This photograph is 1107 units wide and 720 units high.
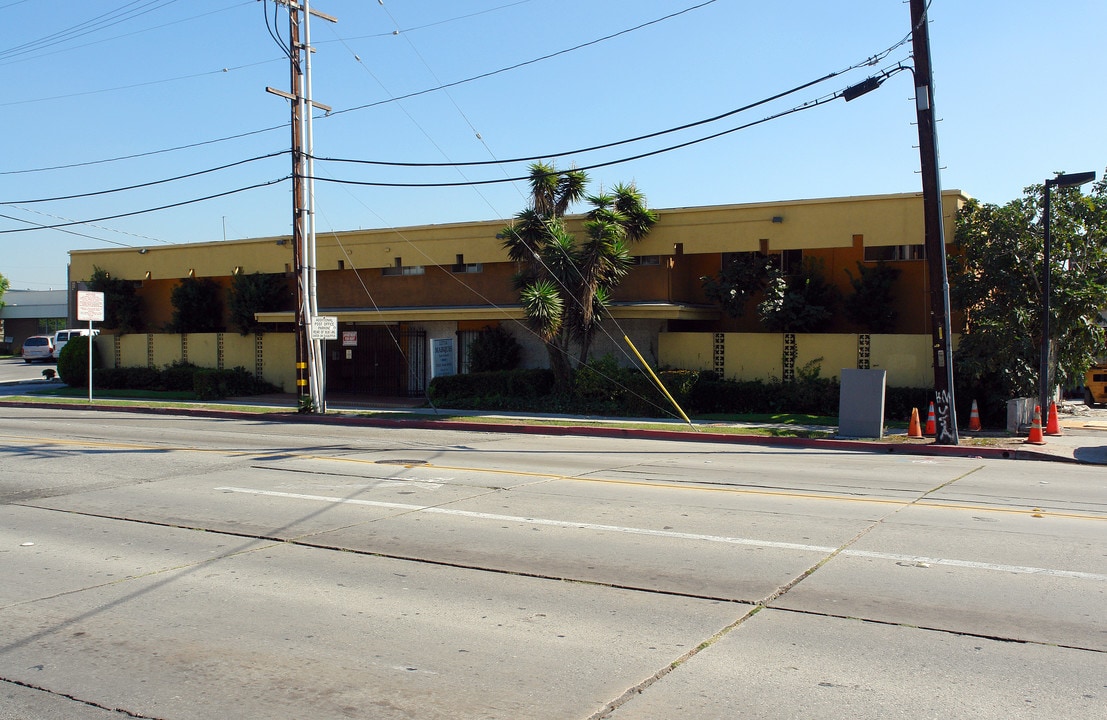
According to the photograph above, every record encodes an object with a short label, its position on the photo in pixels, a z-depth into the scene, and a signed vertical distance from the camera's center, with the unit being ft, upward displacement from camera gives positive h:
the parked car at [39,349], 175.22 +2.89
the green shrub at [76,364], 114.83 -0.03
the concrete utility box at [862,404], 58.70 -3.17
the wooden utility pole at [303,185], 75.72 +14.63
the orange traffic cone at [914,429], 58.75 -4.80
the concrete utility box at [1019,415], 61.31 -4.14
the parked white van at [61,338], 167.22 +4.89
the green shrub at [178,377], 106.32 -1.69
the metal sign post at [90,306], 96.73 +6.17
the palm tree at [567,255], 77.00 +8.84
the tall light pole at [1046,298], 58.44 +3.60
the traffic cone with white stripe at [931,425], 58.57 -4.63
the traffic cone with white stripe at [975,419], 62.23 -4.44
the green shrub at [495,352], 88.48 +0.69
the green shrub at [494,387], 81.46 -2.55
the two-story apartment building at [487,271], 76.18 +8.83
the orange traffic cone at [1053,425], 58.85 -4.64
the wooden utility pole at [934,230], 54.85 +7.57
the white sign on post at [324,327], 75.97 +2.83
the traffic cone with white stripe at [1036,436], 54.85 -4.98
